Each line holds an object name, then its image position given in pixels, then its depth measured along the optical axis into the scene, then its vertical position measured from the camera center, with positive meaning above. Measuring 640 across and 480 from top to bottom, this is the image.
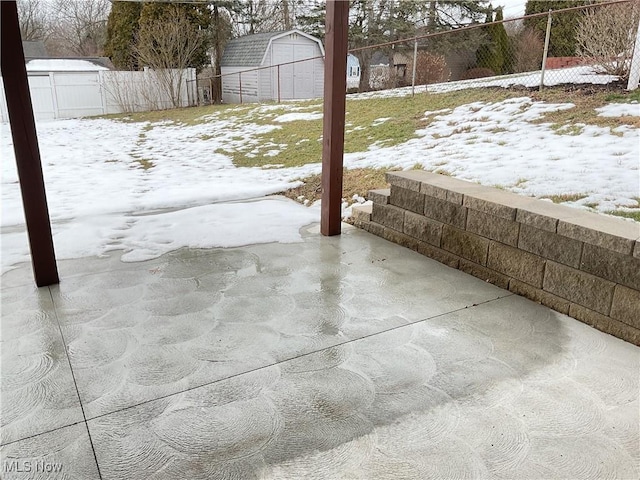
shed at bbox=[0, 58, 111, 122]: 12.86 -0.11
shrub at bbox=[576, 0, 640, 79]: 5.90 +0.65
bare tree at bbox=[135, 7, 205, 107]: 13.98 +1.07
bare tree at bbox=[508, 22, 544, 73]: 10.29 +0.84
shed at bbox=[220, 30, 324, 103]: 14.57 +0.59
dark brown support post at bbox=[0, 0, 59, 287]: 2.16 -0.26
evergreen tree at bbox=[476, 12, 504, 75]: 13.28 +0.92
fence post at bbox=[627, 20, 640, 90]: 5.53 +0.19
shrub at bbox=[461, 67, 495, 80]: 13.21 +0.40
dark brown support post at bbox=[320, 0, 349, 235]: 2.95 -0.15
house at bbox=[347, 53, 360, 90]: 17.78 +0.59
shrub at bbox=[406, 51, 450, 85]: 10.49 +0.40
